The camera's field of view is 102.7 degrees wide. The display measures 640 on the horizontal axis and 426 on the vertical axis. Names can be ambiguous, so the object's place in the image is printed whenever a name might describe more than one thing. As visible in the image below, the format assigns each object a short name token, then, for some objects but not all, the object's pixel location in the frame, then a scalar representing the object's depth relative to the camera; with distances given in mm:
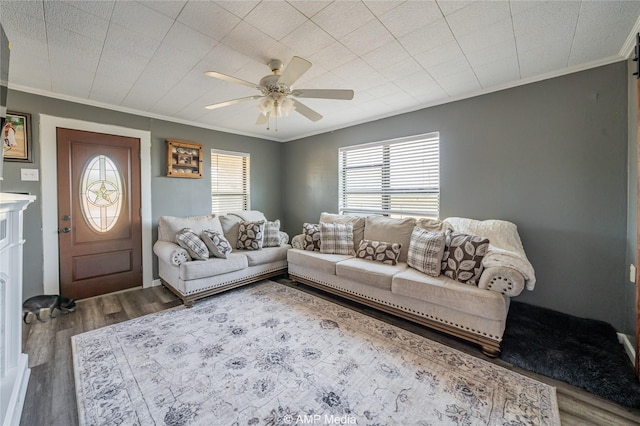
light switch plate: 2862
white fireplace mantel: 1374
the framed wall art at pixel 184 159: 3914
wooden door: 3145
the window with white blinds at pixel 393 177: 3547
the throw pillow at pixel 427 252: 2602
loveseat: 3105
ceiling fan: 1892
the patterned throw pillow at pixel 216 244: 3406
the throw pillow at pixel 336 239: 3598
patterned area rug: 1529
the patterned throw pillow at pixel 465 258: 2367
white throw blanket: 2133
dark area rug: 1734
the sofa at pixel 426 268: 2137
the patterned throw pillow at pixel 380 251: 3068
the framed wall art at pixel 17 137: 2771
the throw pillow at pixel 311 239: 3807
